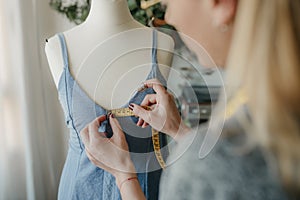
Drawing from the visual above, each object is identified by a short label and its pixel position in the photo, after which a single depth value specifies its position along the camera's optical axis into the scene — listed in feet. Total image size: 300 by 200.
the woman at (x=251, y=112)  1.46
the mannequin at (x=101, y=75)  2.68
